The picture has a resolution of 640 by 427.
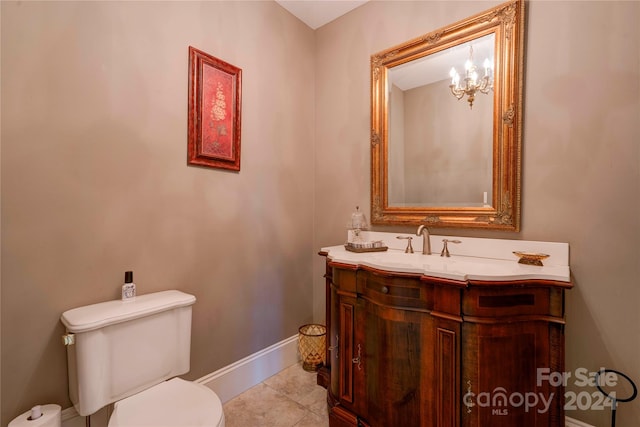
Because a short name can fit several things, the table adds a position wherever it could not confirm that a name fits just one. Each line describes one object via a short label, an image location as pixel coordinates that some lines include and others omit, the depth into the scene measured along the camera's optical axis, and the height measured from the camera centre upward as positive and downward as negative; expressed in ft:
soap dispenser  6.60 -0.43
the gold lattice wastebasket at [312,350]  7.21 -3.46
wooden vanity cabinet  3.84 -1.89
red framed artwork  5.57 +1.89
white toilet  3.72 -2.19
